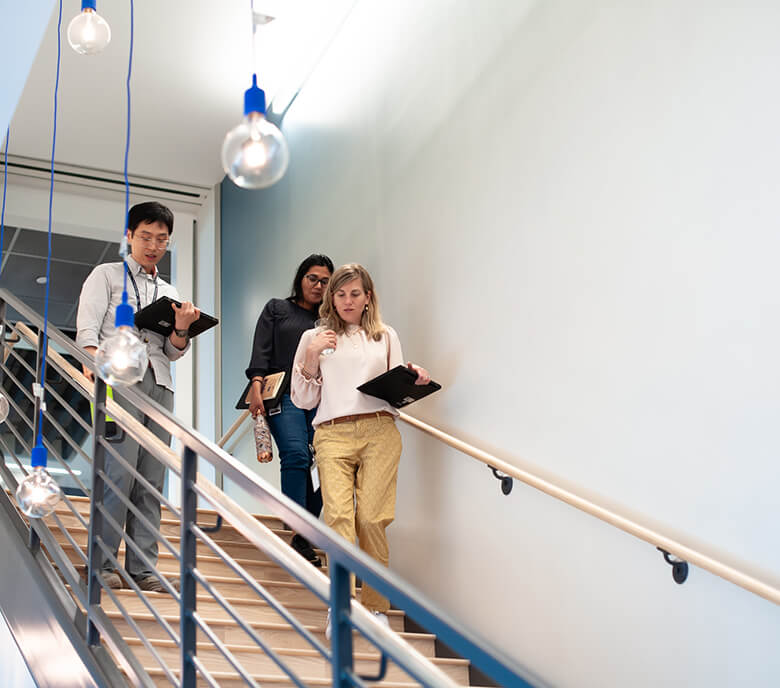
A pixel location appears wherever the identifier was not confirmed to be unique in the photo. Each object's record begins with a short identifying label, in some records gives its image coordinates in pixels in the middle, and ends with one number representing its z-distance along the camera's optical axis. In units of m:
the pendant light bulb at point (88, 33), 2.52
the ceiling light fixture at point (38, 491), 2.82
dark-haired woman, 4.19
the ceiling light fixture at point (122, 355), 2.21
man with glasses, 3.36
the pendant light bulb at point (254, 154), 1.79
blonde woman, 3.59
